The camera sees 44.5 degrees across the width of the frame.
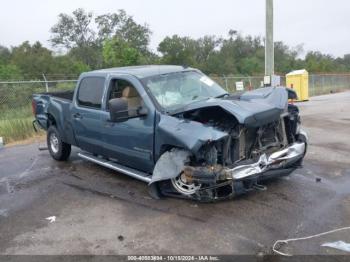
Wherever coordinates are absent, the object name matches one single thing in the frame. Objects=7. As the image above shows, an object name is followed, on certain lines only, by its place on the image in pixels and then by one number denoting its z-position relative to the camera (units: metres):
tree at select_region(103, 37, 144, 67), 30.58
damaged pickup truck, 5.34
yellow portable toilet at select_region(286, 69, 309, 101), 22.23
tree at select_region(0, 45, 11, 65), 43.97
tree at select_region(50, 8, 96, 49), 60.88
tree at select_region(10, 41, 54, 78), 40.50
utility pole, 13.94
